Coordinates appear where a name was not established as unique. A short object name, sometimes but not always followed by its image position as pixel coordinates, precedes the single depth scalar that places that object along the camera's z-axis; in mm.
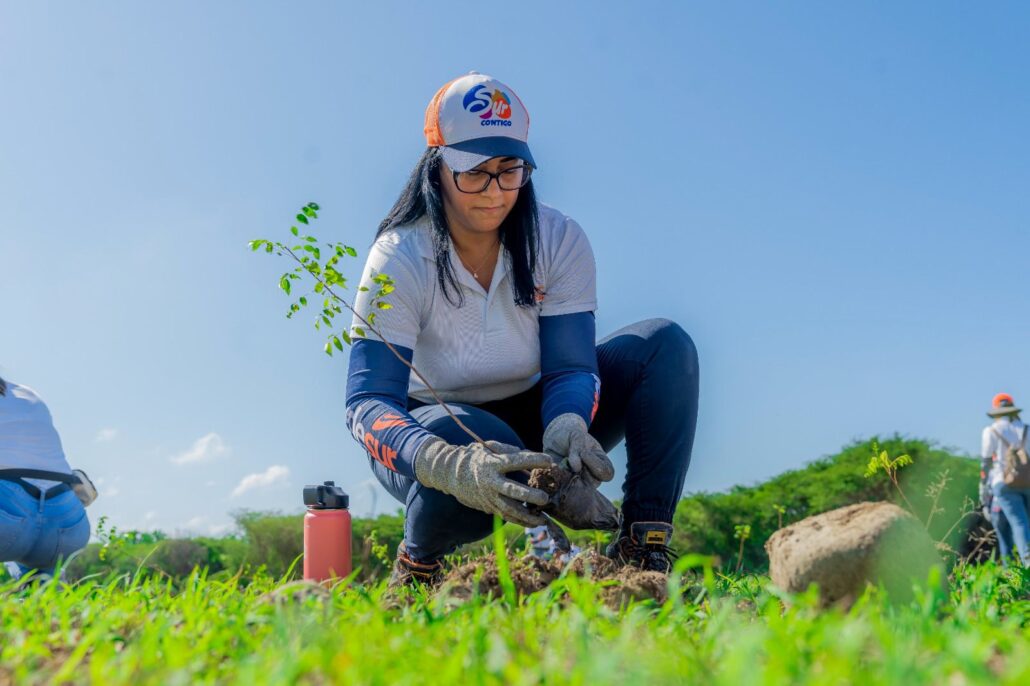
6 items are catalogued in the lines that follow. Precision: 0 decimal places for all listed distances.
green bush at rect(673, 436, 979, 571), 8469
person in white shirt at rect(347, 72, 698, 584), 3094
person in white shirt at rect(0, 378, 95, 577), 4180
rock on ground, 2076
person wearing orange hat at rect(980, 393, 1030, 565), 7492
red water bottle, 3430
